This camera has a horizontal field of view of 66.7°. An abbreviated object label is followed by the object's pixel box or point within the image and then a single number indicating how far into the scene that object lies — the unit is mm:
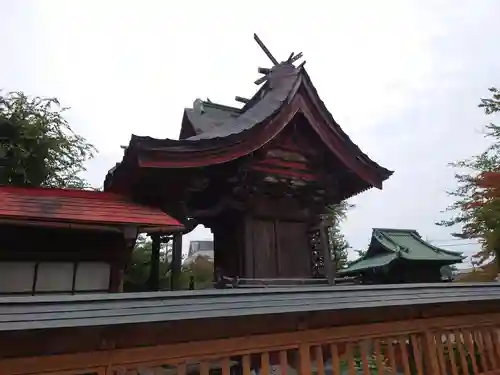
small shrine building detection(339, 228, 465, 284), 19422
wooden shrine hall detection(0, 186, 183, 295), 5090
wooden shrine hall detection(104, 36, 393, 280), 6582
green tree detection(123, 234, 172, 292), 11556
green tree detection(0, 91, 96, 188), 11188
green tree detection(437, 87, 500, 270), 17125
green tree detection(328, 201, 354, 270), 27109
